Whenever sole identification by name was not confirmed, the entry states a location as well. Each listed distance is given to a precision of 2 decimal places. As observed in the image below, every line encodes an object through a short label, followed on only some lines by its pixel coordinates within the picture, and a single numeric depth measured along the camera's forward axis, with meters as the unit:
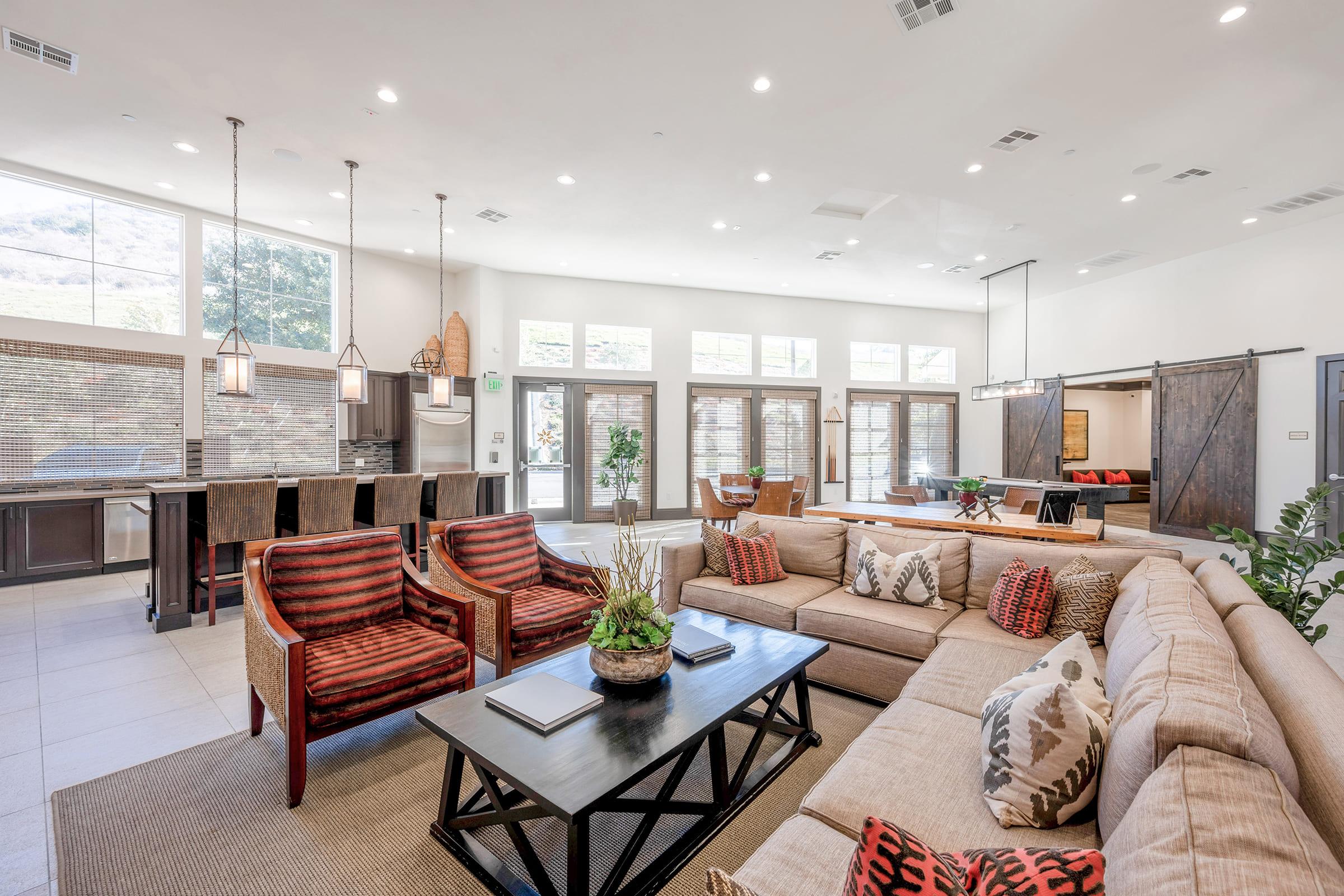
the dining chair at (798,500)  7.09
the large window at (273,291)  6.38
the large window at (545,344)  8.38
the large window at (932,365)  10.50
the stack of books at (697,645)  2.30
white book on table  1.79
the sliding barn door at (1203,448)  6.98
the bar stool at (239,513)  4.04
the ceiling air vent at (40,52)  3.44
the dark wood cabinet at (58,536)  5.09
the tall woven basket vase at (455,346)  7.74
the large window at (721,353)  9.28
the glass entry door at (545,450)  8.41
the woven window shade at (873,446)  10.12
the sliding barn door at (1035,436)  9.43
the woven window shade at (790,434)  9.61
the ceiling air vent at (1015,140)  4.46
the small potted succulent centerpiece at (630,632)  2.01
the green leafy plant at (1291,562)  2.28
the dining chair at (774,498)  6.54
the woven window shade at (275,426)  6.34
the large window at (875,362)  10.16
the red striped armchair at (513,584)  2.85
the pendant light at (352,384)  4.74
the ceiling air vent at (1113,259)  7.37
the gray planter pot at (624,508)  8.20
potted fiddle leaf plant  8.42
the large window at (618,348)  8.70
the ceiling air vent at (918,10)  3.09
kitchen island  3.96
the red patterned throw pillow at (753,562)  3.53
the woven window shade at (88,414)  5.27
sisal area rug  1.76
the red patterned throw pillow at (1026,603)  2.68
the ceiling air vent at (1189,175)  5.06
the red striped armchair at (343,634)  2.15
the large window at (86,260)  5.30
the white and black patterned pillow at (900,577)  3.10
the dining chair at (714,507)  7.31
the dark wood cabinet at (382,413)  7.29
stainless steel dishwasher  5.50
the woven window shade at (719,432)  9.23
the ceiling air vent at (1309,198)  5.49
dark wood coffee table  1.54
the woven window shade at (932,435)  10.49
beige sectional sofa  0.83
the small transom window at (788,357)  9.65
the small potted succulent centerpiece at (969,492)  4.64
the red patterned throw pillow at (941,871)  0.78
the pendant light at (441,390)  5.33
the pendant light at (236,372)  4.21
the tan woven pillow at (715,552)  3.66
